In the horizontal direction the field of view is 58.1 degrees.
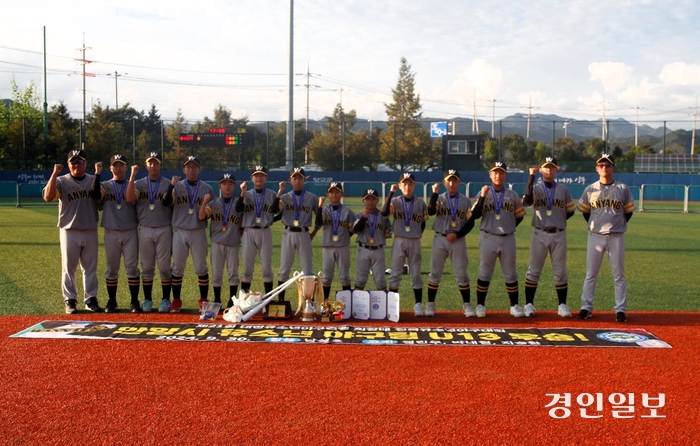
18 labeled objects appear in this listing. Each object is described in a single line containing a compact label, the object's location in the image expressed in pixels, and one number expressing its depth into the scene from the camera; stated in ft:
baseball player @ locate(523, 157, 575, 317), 28.04
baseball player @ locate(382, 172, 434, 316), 28.32
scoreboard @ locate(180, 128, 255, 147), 140.26
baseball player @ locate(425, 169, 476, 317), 28.04
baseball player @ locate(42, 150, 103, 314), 28.02
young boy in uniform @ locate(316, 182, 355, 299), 28.99
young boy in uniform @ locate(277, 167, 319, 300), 29.12
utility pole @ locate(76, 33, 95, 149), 215.88
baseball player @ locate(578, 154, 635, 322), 27.14
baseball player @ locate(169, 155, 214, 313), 28.68
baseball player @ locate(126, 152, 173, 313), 28.60
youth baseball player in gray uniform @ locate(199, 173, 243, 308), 28.89
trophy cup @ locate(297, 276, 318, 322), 27.37
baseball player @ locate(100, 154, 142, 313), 28.48
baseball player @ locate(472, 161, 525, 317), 27.99
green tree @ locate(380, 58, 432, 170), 165.17
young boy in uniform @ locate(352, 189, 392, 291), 28.55
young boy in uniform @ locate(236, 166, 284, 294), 28.99
